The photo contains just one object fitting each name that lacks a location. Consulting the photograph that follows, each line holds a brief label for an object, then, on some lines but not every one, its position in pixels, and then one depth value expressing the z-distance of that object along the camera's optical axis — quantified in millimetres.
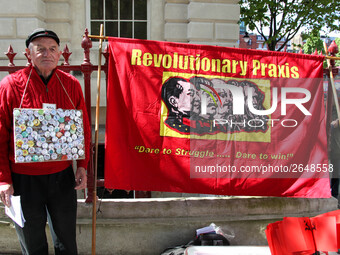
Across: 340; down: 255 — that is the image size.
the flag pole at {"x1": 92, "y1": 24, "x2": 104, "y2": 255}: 3201
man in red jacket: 2398
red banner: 3402
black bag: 3387
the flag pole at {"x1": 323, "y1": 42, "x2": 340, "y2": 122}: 3602
